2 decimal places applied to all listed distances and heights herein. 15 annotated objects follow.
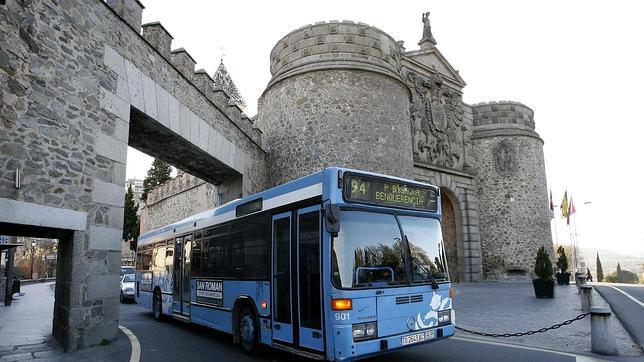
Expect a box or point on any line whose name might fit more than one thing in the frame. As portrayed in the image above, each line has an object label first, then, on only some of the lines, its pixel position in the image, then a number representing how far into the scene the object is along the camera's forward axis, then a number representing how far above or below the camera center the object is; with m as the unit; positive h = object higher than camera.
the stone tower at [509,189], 26.16 +3.50
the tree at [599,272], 45.59 -2.68
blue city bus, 5.64 -0.24
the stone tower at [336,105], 16.39 +5.51
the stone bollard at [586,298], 11.52 -1.35
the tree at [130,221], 39.94 +3.10
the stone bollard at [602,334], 6.95 -1.37
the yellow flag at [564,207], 30.14 +2.68
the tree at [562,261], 22.41 -0.72
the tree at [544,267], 15.54 -0.71
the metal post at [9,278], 16.42 -0.78
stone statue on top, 25.38 +12.02
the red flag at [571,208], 31.09 +2.66
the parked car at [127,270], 22.56 -0.78
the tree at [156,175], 43.72 +7.87
